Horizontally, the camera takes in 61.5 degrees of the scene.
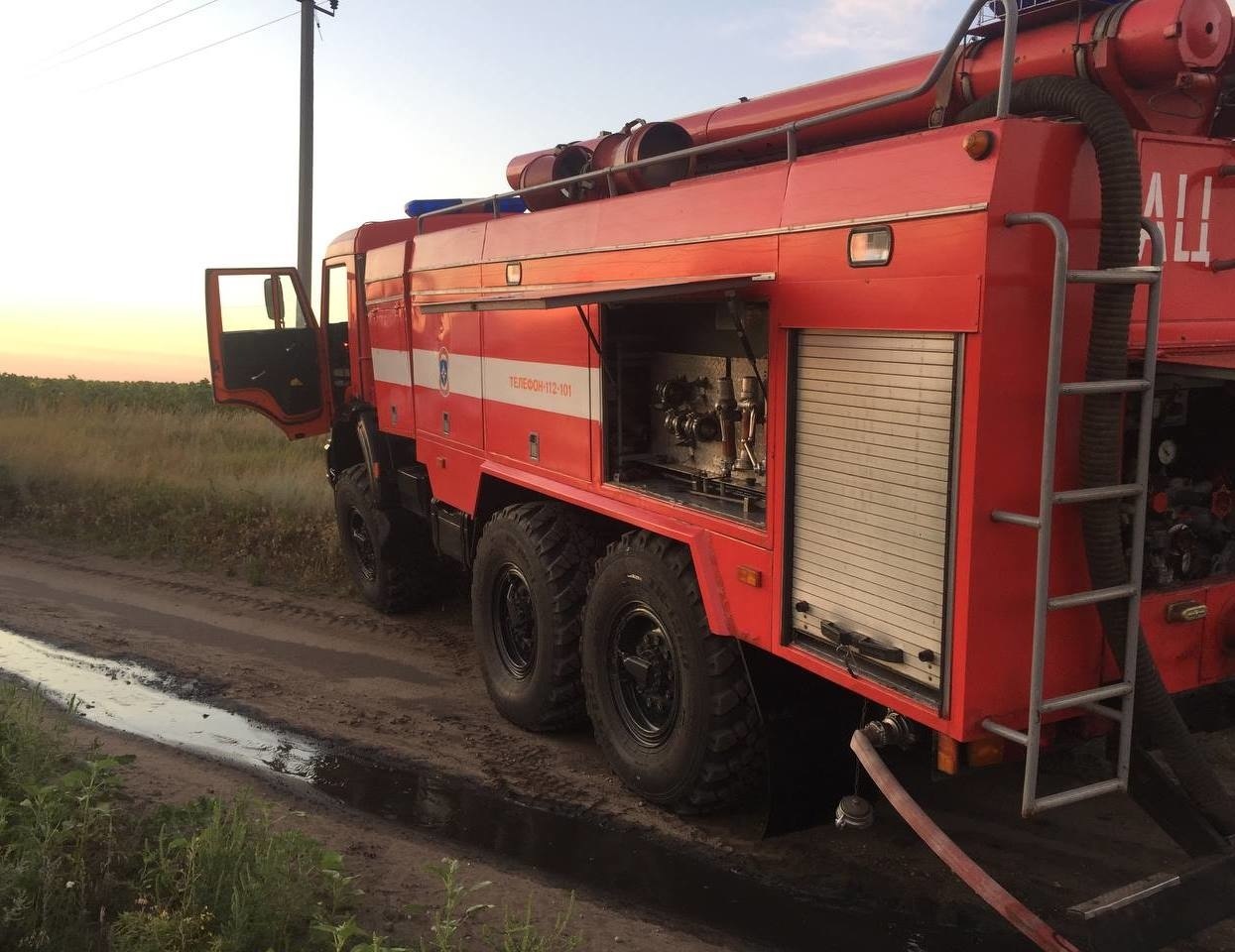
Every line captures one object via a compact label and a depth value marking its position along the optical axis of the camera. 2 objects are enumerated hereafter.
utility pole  15.44
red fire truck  2.99
